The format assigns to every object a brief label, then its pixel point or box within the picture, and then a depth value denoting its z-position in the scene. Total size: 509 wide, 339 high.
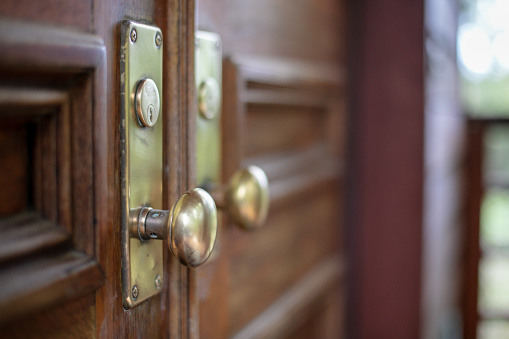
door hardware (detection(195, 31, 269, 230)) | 0.42
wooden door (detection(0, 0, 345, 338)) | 0.25
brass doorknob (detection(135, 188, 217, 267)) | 0.29
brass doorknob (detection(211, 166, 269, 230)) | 0.42
